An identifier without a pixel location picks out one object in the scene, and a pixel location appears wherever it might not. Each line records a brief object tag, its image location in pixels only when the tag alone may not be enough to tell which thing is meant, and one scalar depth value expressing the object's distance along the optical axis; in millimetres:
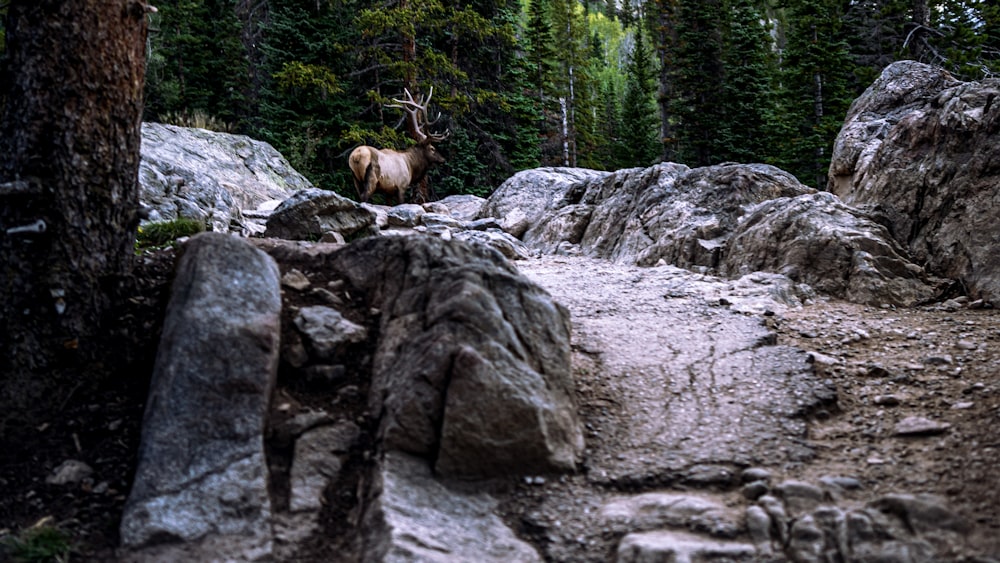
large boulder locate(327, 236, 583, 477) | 3418
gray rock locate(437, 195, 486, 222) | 15539
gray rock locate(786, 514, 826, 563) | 2785
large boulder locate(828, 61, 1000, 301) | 6152
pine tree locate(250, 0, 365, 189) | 19859
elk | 15594
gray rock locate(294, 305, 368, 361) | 3979
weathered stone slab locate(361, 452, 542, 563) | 2857
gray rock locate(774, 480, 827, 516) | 3056
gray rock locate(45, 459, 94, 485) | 3348
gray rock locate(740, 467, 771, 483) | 3352
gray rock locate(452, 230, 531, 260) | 9656
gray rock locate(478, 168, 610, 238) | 12391
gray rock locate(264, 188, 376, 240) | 8430
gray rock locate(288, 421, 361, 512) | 3246
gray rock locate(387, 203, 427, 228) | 11453
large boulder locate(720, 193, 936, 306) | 6320
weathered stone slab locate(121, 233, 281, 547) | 3049
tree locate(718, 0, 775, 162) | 23344
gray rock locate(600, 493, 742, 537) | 3029
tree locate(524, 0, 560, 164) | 28297
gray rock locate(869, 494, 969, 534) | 2781
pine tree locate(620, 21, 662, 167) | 28531
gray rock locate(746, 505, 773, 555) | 2881
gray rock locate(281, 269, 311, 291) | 4387
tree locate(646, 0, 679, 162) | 27109
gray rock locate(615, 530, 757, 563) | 2824
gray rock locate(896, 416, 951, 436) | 3594
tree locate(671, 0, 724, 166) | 24219
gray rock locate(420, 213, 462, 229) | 11727
